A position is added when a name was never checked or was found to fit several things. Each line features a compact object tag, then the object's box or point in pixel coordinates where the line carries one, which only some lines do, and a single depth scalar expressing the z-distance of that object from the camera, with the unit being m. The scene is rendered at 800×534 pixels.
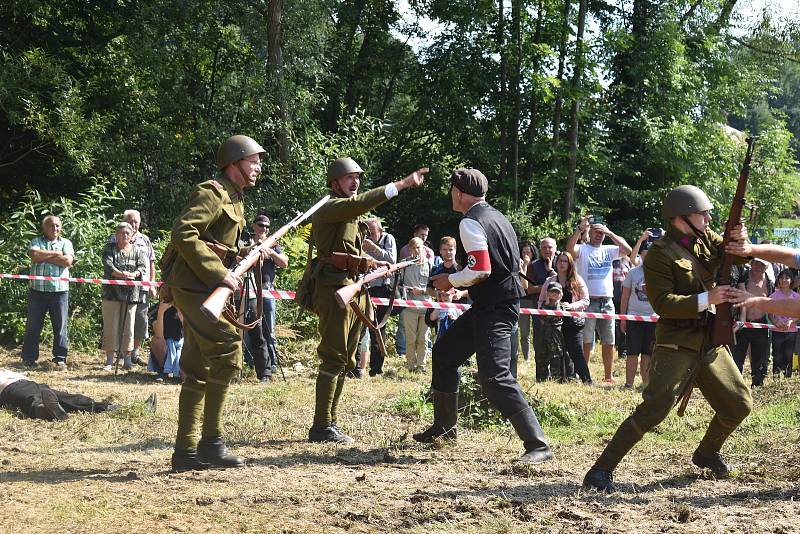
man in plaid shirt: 13.66
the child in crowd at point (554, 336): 13.18
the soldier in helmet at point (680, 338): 6.52
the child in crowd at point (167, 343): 13.03
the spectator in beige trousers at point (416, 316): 14.34
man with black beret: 7.31
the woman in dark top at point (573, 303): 13.17
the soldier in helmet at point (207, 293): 6.82
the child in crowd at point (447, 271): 13.49
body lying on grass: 9.29
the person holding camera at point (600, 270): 13.45
